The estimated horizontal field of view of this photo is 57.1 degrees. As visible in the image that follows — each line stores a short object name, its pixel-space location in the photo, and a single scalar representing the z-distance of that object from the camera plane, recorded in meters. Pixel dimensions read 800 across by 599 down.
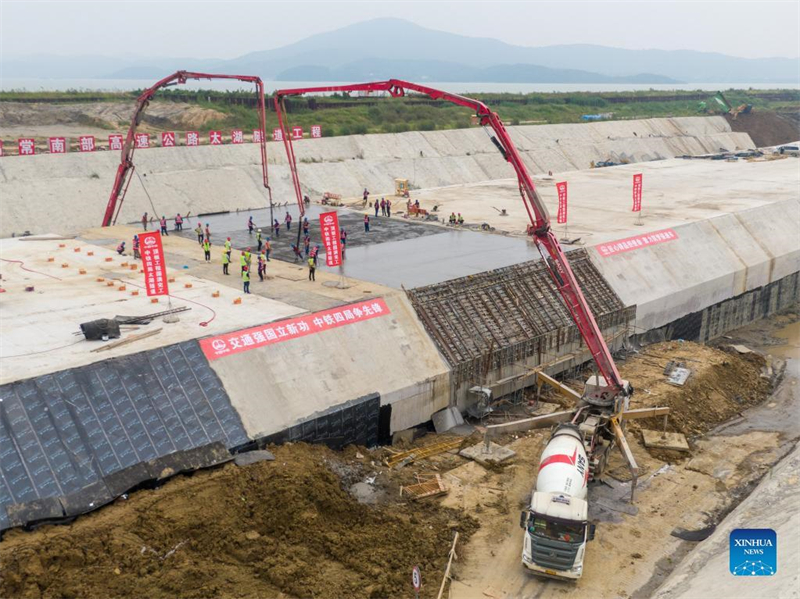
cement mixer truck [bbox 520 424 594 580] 18.66
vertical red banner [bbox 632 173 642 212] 49.94
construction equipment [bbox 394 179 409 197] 59.97
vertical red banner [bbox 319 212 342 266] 33.16
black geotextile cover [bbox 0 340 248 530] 19.98
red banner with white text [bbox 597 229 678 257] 41.84
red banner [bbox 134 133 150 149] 56.66
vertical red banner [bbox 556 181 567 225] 45.25
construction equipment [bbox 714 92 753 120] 117.51
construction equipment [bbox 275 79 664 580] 24.28
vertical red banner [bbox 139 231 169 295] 28.53
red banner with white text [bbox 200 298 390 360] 26.02
